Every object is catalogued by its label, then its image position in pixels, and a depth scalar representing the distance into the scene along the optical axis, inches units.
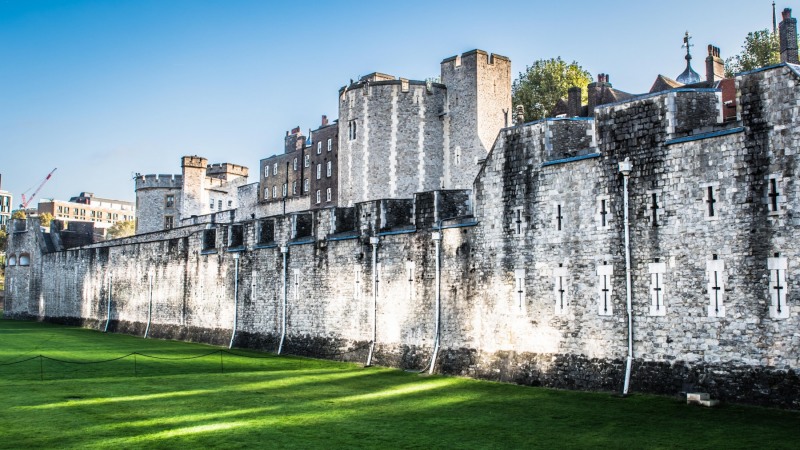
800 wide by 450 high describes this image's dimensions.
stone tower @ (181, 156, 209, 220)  2859.3
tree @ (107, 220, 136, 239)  4534.5
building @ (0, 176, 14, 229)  6442.4
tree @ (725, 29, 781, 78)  1866.4
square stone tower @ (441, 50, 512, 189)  1787.6
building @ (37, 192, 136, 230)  5666.8
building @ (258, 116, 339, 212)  2434.8
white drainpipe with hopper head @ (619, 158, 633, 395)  634.8
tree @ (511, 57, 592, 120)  2108.8
